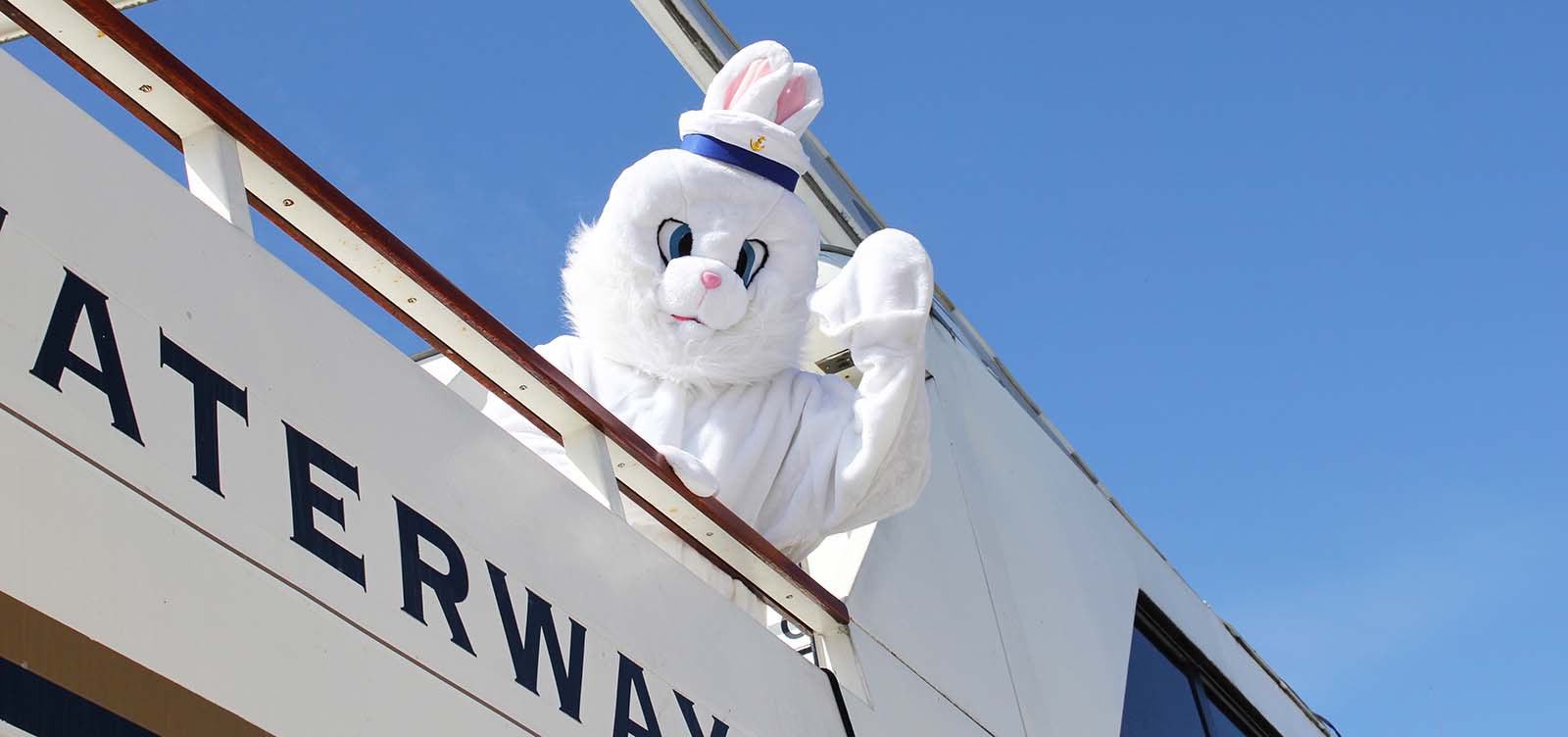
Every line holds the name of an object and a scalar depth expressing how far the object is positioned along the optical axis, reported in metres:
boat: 2.01
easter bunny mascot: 4.11
